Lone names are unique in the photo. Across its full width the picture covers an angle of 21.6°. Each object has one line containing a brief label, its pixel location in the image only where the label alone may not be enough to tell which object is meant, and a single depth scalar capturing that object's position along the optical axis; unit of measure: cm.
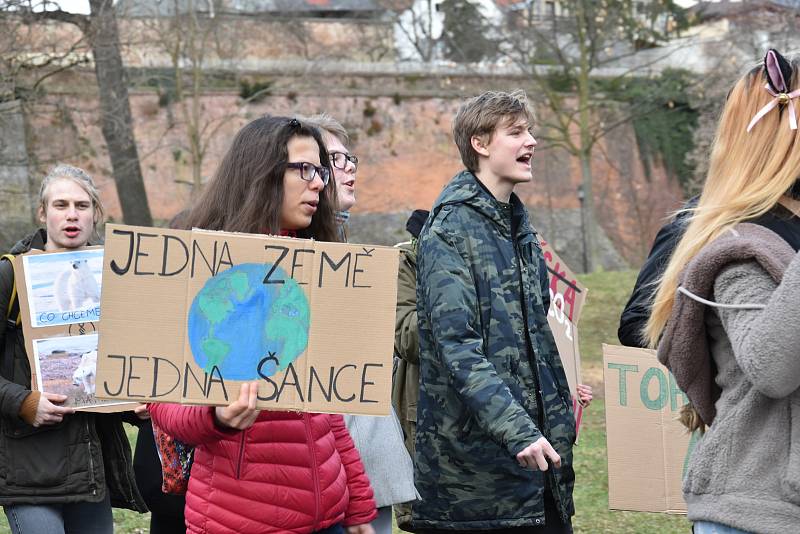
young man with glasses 711
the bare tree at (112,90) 2836
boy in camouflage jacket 622
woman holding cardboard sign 548
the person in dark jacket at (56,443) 750
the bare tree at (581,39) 4481
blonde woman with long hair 422
